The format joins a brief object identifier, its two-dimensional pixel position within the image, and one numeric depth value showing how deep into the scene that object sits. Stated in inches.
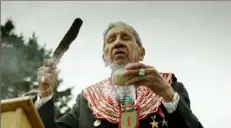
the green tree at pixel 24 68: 474.3
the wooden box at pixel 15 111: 67.9
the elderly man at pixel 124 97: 106.0
